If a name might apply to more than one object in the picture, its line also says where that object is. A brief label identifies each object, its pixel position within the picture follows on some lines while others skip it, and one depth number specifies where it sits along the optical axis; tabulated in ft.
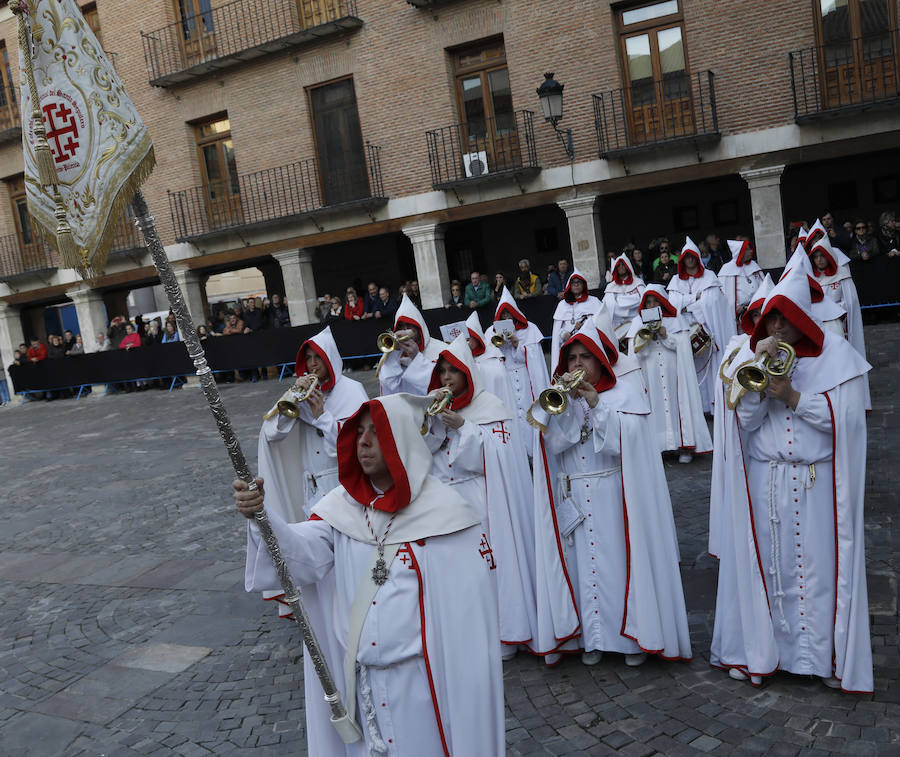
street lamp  53.57
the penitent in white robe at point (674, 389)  30.10
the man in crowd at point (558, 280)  59.11
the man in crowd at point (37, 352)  86.02
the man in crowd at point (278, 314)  74.49
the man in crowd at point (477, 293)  61.72
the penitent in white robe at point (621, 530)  15.71
